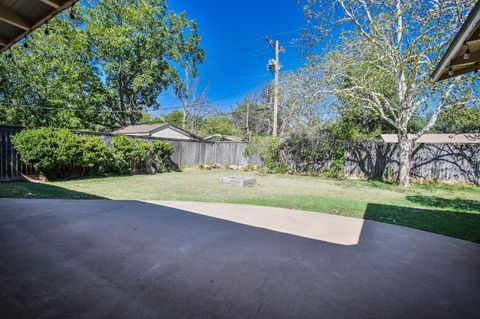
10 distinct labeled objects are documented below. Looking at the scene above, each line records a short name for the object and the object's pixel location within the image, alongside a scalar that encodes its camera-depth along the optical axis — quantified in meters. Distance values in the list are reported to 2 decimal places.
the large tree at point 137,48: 19.67
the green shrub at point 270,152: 13.53
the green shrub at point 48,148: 7.79
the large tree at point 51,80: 16.95
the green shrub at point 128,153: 10.37
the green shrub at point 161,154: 12.29
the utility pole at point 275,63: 13.34
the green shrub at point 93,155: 8.98
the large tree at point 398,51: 7.37
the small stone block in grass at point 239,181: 8.55
